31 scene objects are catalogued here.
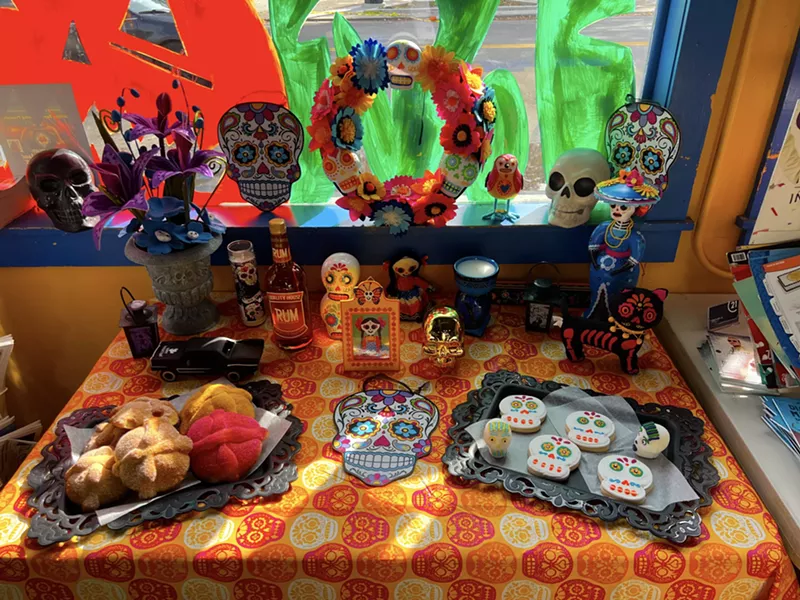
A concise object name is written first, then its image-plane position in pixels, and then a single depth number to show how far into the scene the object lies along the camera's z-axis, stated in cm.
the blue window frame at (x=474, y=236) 127
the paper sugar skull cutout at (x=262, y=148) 130
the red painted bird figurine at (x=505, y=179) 131
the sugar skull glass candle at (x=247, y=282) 132
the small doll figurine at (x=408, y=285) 137
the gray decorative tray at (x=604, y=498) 91
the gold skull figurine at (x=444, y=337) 123
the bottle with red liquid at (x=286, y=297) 126
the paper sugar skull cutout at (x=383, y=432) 103
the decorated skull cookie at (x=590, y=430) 104
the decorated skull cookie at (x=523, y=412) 108
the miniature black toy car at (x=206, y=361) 122
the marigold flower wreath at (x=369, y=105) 121
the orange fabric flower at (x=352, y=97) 122
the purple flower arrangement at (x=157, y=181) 113
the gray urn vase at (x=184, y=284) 123
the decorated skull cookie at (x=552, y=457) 99
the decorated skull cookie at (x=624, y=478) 94
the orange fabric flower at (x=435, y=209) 133
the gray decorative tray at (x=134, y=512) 92
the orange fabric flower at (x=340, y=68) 122
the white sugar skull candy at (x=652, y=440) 100
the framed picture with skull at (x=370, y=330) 121
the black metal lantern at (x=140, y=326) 126
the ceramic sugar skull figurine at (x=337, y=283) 132
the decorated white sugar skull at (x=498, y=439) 101
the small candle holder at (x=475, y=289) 130
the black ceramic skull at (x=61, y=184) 129
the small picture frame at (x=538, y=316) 133
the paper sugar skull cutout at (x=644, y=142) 123
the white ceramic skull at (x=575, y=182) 130
